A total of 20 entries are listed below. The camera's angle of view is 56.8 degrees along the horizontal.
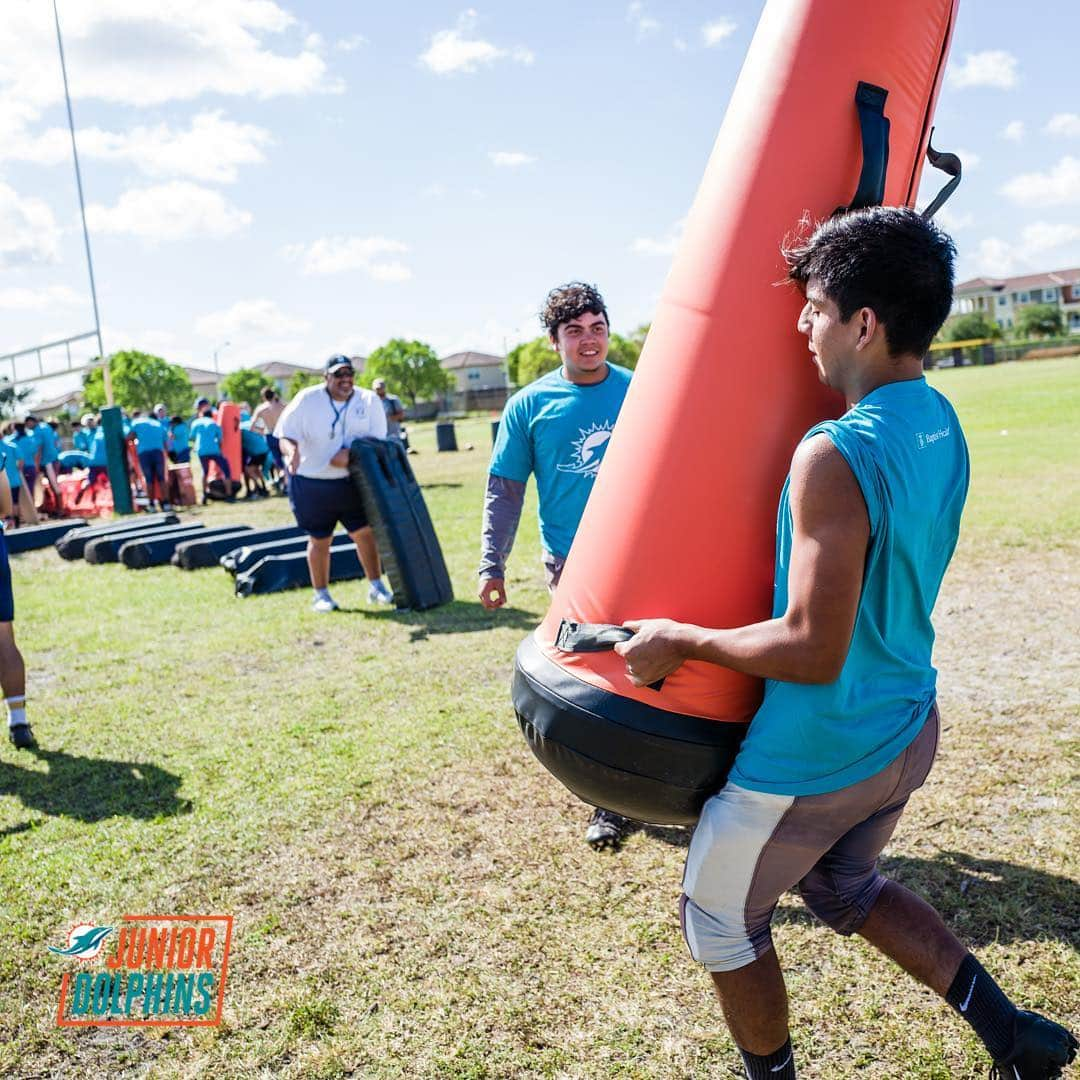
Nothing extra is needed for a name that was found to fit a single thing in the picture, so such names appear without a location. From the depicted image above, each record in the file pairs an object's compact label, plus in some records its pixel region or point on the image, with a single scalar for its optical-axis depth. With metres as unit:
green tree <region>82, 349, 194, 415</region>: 90.38
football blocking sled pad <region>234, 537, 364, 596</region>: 9.72
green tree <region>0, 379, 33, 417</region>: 70.31
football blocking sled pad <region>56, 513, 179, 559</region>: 13.45
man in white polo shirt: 8.24
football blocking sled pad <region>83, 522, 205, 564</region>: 12.80
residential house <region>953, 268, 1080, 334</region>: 128.38
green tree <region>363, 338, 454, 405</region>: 92.50
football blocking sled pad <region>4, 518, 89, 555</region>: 14.52
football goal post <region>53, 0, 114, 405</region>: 18.33
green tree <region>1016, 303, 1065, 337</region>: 88.94
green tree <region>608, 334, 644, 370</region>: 81.75
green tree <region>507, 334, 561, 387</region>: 83.88
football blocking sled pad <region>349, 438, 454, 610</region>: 8.30
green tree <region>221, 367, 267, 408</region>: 101.25
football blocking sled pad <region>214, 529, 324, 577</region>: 10.23
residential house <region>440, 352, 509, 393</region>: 136.25
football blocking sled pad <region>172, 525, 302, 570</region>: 11.41
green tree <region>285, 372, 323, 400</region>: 91.80
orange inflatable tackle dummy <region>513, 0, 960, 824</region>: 2.19
